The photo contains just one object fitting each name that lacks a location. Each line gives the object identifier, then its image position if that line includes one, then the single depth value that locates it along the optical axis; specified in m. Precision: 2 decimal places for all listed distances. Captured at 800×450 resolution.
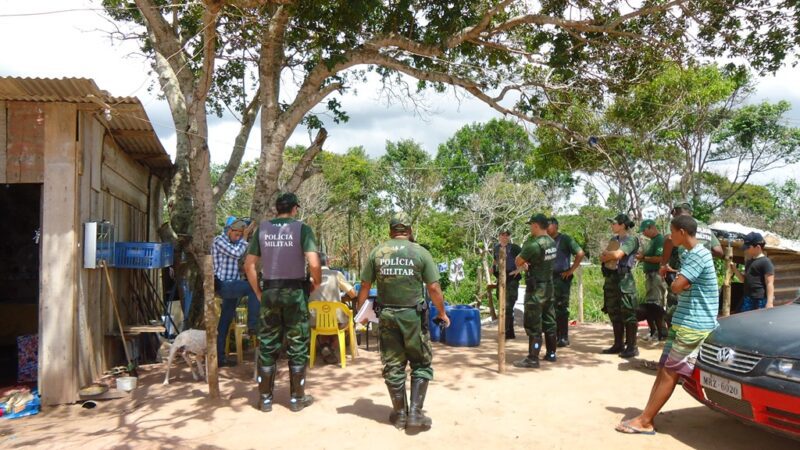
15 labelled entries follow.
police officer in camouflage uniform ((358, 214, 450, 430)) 4.44
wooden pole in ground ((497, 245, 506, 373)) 6.21
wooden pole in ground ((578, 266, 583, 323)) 11.00
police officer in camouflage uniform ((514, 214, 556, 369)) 6.46
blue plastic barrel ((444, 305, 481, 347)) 7.96
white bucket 5.70
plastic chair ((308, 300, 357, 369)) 6.52
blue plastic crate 6.69
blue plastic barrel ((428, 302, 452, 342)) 8.40
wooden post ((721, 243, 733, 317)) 6.88
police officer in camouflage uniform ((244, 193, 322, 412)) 4.98
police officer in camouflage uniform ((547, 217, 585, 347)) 7.85
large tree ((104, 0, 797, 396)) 7.16
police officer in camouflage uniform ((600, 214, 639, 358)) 6.88
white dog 5.99
